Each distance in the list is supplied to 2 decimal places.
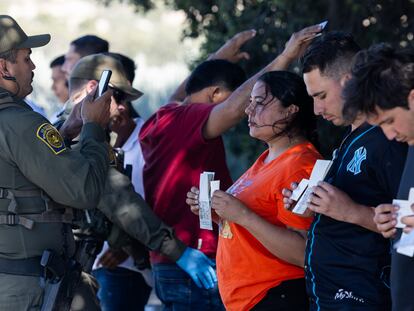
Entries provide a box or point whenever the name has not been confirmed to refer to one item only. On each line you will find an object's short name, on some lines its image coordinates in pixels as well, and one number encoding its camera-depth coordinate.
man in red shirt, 9.84
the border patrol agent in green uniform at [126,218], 9.87
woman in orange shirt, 7.83
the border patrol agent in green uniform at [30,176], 8.18
